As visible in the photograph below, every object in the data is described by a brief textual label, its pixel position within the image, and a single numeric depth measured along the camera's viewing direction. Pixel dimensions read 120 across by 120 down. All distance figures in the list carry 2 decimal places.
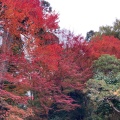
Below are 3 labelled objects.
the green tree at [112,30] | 28.37
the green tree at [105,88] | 13.50
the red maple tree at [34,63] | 13.59
